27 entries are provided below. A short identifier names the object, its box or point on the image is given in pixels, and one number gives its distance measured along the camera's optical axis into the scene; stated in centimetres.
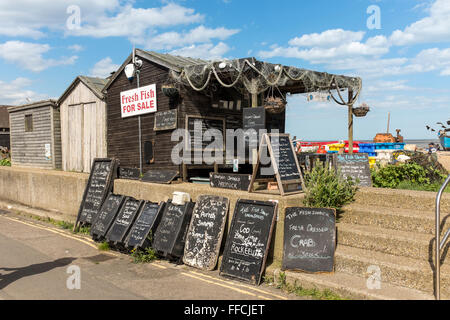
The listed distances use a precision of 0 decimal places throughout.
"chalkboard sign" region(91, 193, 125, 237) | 862
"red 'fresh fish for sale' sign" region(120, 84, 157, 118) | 1117
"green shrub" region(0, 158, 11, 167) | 1969
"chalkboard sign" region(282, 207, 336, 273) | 565
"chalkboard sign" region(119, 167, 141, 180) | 980
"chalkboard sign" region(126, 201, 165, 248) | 752
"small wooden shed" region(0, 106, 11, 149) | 3453
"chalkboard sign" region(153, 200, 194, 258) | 702
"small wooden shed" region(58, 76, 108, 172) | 1334
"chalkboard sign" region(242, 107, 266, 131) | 776
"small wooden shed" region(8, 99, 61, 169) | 1534
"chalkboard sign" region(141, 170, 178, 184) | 909
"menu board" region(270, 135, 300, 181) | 699
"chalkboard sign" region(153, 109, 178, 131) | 1051
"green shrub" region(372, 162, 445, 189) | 812
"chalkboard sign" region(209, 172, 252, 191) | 740
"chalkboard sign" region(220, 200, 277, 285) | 594
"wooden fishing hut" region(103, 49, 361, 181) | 892
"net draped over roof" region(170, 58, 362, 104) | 841
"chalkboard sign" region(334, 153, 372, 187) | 838
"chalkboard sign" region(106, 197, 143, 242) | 805
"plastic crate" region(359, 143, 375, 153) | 2058
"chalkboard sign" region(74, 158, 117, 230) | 974
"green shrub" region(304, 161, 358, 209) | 651
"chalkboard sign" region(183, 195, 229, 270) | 665
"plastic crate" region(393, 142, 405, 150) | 2070
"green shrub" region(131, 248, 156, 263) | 720
